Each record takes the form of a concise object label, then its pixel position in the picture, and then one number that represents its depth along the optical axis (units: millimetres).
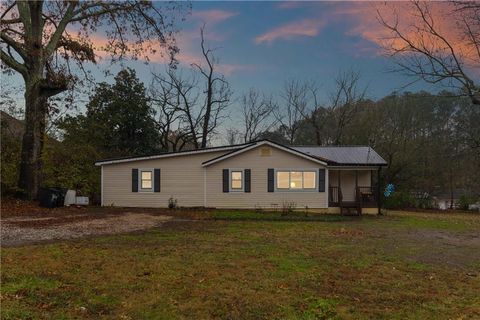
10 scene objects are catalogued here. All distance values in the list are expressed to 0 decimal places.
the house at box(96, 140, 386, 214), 21453
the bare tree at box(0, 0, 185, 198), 18891
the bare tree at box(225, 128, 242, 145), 45688
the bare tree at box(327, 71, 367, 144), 38969
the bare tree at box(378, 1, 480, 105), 11214
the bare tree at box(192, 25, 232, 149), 38344
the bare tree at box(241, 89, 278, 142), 44781
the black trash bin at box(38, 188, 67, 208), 18094
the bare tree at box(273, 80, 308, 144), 43219
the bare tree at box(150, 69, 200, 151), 39406
